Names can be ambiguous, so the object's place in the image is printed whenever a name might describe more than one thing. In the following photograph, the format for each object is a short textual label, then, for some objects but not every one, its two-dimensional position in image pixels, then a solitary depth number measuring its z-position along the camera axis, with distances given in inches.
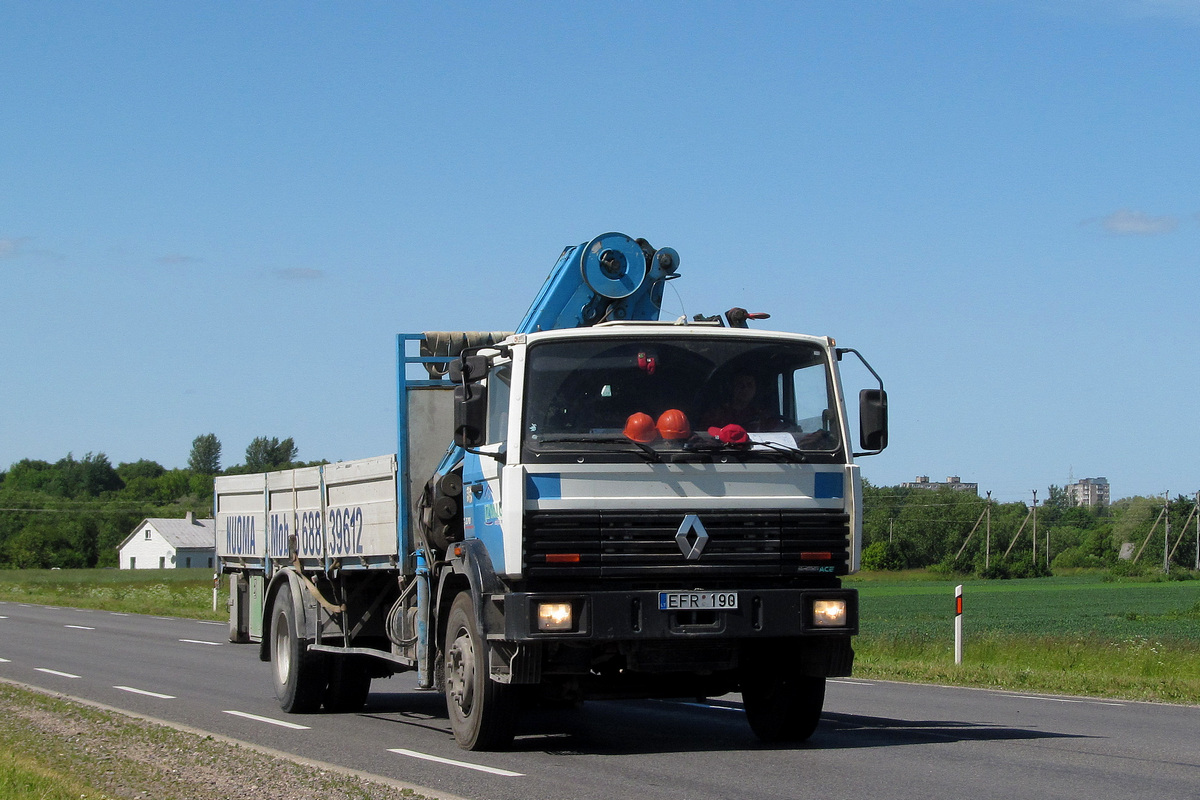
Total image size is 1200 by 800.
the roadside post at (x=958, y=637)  786.2
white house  5565.9
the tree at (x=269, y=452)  7436.0
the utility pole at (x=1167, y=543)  3662.9
